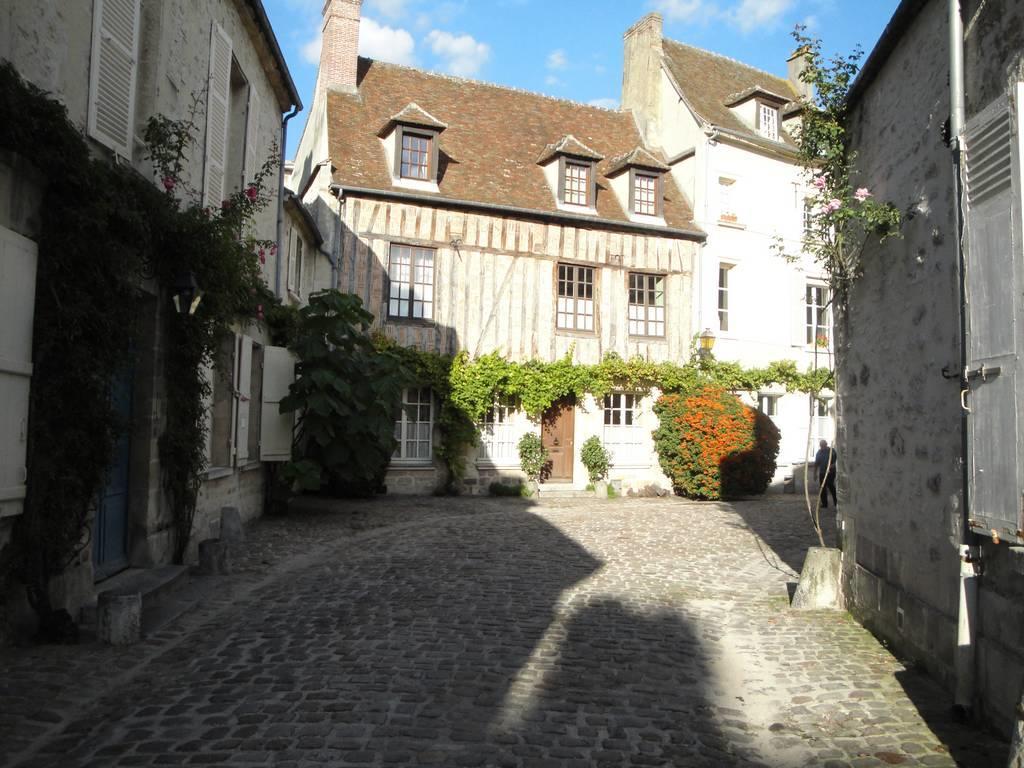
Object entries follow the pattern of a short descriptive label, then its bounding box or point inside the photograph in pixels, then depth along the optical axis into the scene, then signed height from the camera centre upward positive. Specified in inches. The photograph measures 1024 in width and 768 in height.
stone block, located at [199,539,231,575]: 292.2 -44.5
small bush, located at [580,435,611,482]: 657.0 -14.5
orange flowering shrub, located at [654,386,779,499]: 625.6 -2.5
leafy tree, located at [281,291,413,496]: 428.8 +20.0
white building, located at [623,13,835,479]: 703.7 +198.7
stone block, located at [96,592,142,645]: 201.0 -45.6
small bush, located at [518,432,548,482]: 637.9 -12.1
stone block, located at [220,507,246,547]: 324.8 -36.2
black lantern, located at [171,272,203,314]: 266.5 +45.6
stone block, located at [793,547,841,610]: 258.1 -43.0
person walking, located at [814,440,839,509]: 610.3 -15.4
